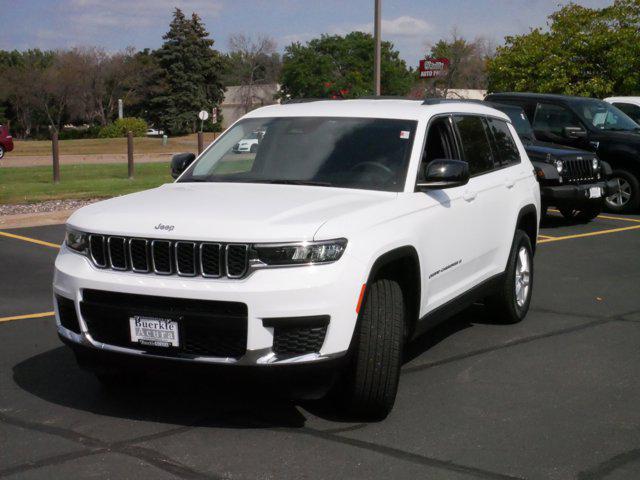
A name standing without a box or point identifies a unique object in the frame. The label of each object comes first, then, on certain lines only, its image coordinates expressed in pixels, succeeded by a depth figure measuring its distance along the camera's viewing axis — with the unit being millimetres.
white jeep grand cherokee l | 4688
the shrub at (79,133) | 80062
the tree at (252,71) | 86438
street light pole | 22953
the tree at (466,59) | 79125
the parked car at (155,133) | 84388
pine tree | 83500
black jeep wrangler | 16234
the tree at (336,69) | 85812
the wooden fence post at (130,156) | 23312
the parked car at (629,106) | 19781
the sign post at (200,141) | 23731
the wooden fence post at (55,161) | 21106
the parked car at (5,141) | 36000
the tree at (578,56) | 31062
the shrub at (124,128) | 70312
